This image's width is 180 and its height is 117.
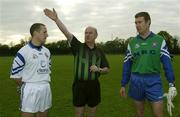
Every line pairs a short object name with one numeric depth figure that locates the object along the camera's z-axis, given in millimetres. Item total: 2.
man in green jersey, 2959
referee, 3213
